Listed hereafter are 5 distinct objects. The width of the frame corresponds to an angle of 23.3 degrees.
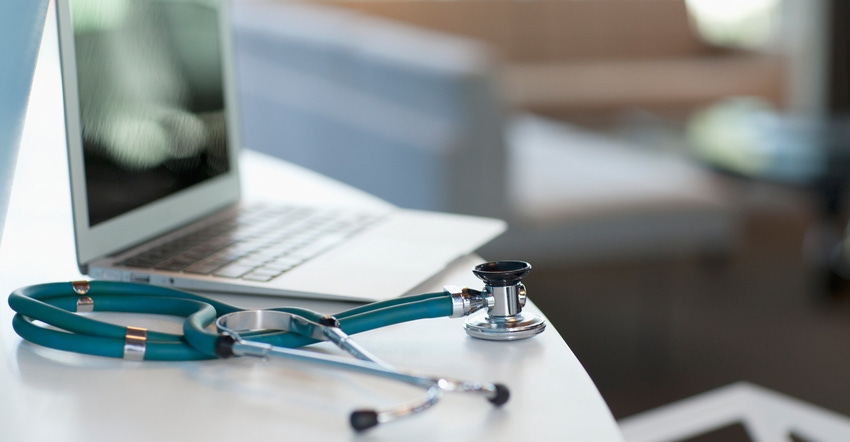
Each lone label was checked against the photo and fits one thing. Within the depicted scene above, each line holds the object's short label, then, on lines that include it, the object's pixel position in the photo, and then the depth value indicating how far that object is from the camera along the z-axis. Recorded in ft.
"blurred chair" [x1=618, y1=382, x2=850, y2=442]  5.07
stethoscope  3.69
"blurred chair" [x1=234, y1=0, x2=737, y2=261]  11.16
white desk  3.47
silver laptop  4.20
